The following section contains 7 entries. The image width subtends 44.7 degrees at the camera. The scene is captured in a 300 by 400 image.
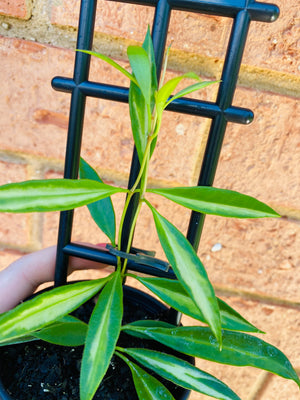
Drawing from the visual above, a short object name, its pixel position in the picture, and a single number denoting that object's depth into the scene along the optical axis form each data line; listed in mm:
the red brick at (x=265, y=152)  415
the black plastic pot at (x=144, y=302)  375
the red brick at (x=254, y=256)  472
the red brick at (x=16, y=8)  403
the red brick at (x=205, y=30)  382
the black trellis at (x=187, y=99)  256
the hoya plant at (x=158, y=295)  233
